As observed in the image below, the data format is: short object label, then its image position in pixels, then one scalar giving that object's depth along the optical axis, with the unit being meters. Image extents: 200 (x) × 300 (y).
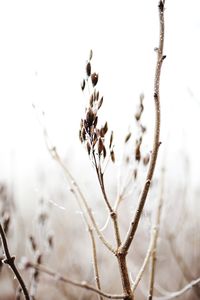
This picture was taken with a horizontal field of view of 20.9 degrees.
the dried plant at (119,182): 0.40
